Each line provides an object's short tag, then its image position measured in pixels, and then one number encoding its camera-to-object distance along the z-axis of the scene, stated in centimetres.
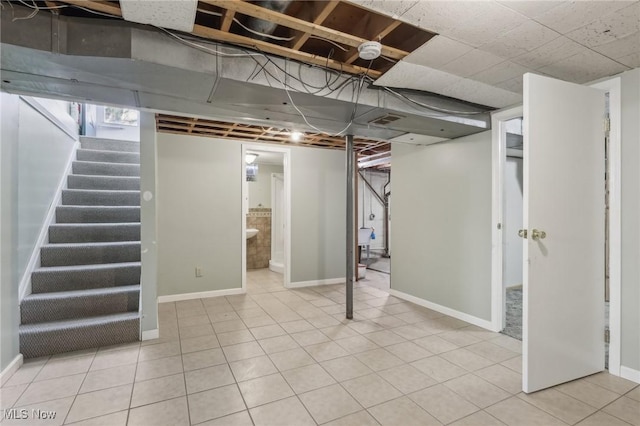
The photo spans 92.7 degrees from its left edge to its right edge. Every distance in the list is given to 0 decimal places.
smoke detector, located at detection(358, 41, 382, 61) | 200
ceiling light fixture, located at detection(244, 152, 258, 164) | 515
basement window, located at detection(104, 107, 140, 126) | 588
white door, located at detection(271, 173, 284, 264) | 669
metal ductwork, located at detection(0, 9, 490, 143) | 172
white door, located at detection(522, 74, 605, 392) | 210
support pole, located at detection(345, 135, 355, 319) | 359
